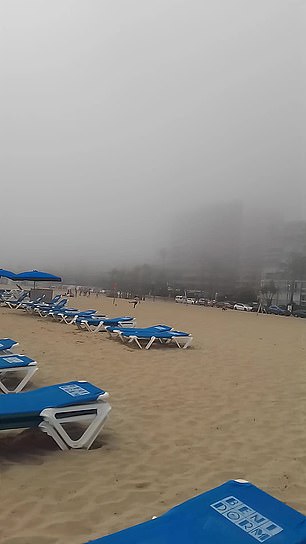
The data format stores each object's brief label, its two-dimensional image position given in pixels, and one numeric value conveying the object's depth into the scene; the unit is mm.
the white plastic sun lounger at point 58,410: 2557
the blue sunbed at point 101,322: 9273
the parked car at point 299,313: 34428
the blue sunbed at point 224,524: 1352
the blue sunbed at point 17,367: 3903
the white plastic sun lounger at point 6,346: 5017
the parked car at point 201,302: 46750
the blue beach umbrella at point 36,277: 14523
